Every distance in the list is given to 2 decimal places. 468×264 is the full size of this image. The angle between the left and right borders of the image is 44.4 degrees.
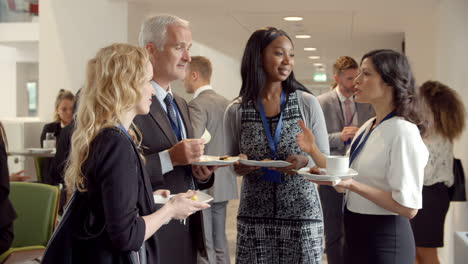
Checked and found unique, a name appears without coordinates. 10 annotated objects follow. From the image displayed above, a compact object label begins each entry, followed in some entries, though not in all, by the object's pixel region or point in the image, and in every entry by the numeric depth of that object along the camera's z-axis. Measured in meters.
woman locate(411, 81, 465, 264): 4.14
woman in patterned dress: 2.50
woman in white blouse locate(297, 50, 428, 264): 2.09
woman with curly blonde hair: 1.62
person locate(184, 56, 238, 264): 4.93
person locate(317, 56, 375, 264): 4.45
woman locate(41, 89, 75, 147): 5.72
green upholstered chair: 3.10
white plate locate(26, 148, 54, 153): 5.70
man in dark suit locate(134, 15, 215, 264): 2.16
